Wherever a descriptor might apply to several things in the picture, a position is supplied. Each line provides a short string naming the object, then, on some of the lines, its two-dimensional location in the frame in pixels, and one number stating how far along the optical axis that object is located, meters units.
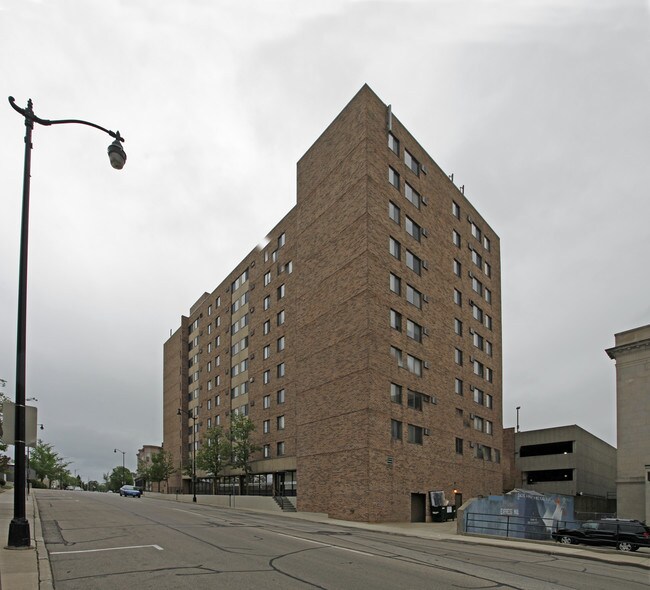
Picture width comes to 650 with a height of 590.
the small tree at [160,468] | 73.44
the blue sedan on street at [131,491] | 59.68
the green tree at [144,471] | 75.06
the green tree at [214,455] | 52.66
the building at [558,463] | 64.94
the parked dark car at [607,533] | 24.11
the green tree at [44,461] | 80.87
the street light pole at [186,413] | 72.31
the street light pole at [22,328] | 11.83
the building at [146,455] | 95.36
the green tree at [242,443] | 50.59
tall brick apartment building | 35.28
